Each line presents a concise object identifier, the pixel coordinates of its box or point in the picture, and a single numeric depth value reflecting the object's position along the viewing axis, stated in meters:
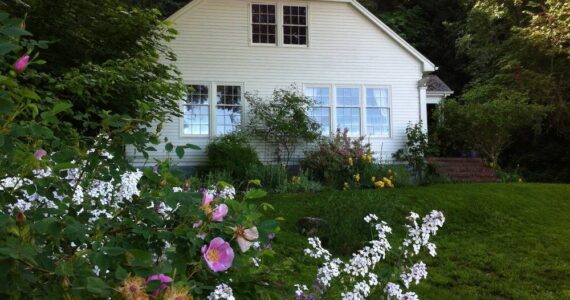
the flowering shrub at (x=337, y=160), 13.07
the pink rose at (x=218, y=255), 1.38
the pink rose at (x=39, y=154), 1.66
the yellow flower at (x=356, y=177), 12.52
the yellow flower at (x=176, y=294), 1.14
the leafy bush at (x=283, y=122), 13.73
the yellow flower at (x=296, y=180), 12.11
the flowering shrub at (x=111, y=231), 1.16
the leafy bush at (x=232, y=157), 12.52
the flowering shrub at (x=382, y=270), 2.36
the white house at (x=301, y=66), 14.16
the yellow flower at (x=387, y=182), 12.29
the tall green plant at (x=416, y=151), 14.62
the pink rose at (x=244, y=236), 1.45
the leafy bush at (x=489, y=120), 15.31
